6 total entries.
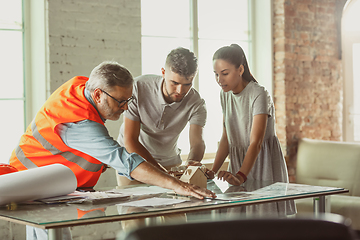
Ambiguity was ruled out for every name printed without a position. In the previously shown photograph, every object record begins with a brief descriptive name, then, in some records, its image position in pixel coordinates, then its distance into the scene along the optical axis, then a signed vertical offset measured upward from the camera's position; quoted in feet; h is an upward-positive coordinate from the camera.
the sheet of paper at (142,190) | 7.57 -1.20
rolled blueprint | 6.31 -0.88
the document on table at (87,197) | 6.75 -1.16
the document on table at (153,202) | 6.46 -1.18
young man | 8.84 +0.11
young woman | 9.33 -0.12
